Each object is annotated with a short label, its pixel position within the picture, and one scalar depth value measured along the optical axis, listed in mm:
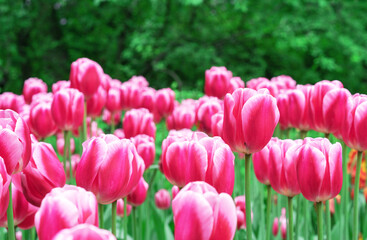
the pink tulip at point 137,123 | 1213
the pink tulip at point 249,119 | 854
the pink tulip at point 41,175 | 810
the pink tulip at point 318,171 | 845
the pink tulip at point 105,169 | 787
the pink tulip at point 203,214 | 657
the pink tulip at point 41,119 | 1193
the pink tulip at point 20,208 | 857
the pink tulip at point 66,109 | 1155
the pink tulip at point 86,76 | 1283
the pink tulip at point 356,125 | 944
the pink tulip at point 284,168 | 879
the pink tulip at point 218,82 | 1521
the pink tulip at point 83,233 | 567
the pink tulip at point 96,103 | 1454
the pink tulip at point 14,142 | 755
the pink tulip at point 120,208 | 1225
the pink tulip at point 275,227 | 1312
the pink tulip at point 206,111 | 1237
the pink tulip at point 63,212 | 642
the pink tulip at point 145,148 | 1074
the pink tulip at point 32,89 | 1621
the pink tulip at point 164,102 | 1599
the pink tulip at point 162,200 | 1349
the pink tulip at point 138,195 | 1074
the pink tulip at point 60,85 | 1452
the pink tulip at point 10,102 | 1468
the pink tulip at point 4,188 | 700
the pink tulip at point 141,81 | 1957
